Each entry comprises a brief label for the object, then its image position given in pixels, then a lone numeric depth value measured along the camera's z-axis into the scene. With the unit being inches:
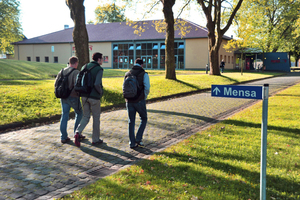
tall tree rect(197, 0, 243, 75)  1038.9
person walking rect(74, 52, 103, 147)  242.7
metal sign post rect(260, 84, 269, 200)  125.6
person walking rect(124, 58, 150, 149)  236.3
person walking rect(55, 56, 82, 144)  256.1
